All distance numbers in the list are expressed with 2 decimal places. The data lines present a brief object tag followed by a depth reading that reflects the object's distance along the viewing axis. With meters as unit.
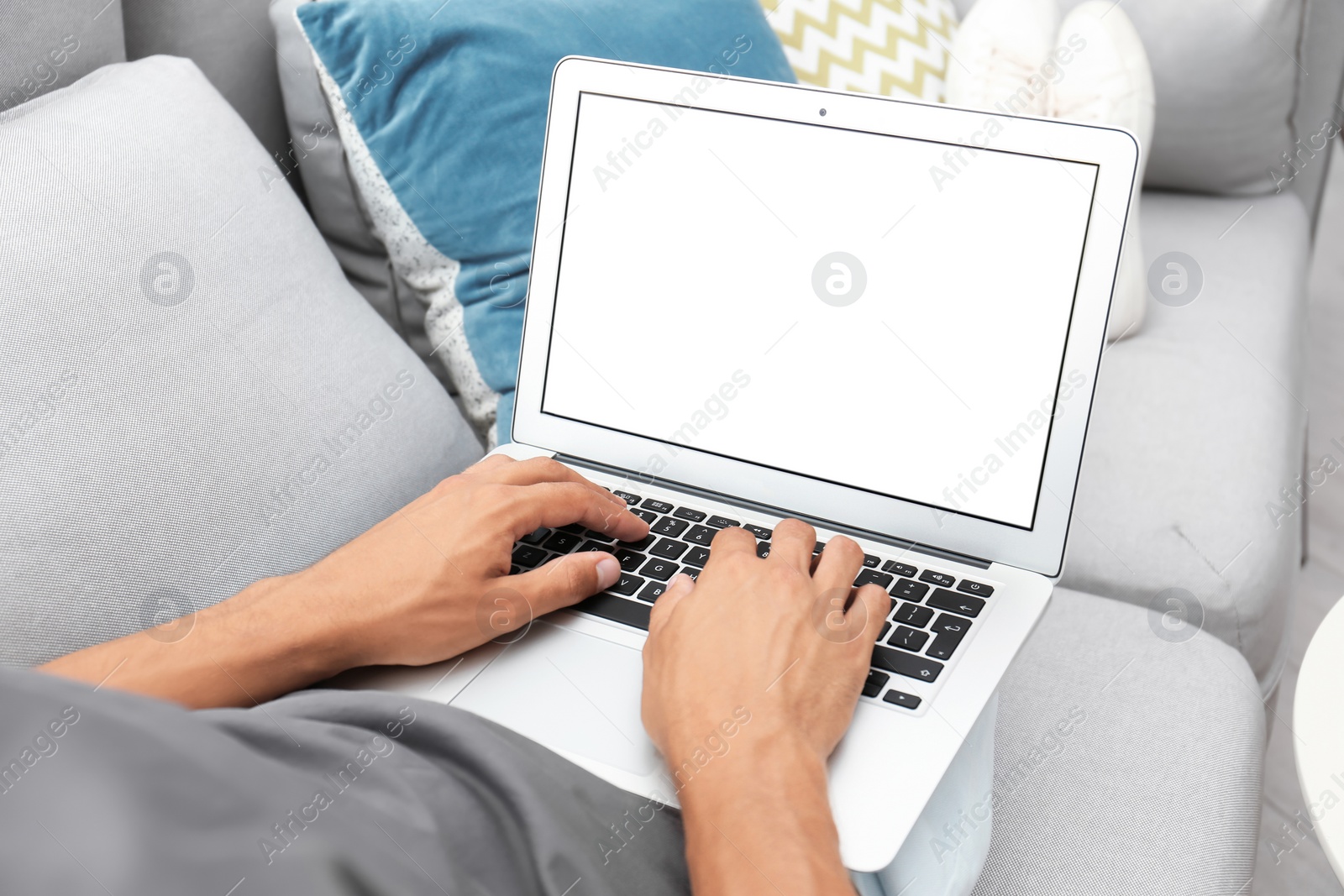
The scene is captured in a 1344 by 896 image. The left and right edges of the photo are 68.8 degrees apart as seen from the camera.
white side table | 0.50
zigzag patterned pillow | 1.20
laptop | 0.64
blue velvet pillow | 0.93
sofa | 0.62
